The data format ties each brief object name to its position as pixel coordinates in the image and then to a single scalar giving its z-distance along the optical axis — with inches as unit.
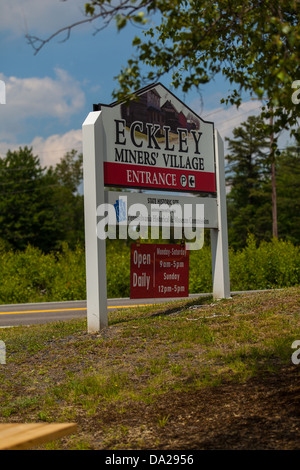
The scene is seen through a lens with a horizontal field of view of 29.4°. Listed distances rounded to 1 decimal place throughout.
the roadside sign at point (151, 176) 378.3
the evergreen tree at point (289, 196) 1957.4
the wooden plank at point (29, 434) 149.2
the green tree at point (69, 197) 2362.2
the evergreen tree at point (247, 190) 2021.4
